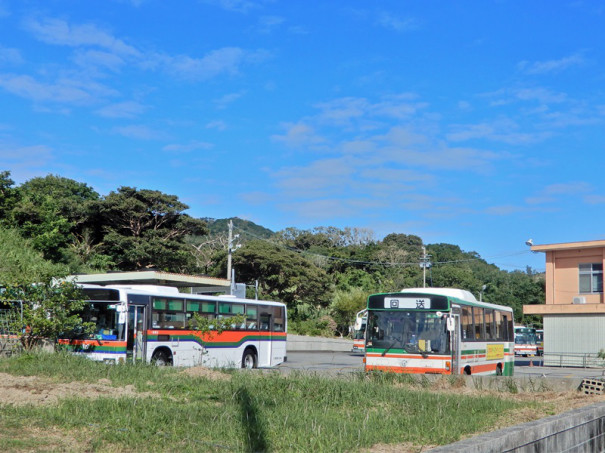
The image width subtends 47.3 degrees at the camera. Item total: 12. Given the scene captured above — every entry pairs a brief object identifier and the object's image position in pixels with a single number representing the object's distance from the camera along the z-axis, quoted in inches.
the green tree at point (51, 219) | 1668.3
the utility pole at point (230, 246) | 1780.3
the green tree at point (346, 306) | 2311.8
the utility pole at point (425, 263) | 2531.0
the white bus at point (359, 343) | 1803.6
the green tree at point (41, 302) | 731.4
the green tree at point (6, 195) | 1649.9
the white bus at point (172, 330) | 783.1
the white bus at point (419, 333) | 701.9
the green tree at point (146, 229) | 2005.4
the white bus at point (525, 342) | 2237.9
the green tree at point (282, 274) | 2300.7
